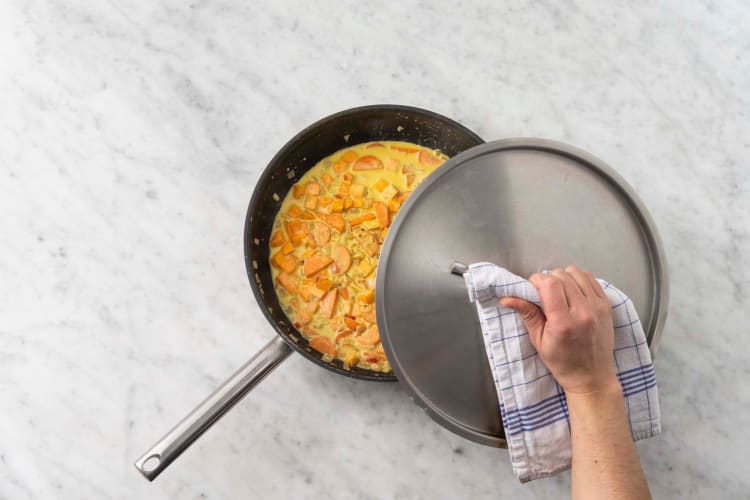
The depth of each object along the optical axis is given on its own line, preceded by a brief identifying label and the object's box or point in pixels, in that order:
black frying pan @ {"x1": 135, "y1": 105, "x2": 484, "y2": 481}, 1.16
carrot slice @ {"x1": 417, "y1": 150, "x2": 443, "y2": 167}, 1.47
